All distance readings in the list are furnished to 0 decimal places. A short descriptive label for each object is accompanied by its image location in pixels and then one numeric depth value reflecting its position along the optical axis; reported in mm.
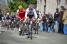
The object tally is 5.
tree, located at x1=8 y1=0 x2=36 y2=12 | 50281
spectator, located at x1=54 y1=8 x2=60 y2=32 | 22958
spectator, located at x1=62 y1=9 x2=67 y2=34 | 21662
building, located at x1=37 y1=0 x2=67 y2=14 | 27684
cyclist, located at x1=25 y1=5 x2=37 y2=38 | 17391
